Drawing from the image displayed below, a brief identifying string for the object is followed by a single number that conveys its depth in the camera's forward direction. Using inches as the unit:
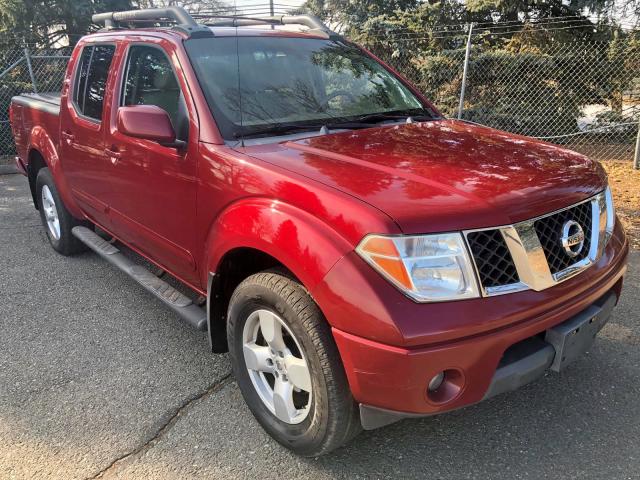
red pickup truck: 75.2
